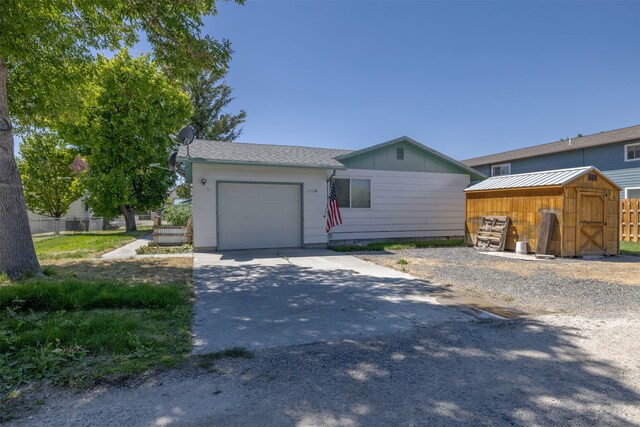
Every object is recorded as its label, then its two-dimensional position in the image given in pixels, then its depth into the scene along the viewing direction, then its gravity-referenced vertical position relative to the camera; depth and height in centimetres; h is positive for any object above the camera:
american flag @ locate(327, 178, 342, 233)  1173 +2
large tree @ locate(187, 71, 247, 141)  2969 +860
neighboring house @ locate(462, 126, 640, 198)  1698 +306
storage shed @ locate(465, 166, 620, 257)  939 +5
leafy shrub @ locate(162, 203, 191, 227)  1465 -1
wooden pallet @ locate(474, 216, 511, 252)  1076 -70
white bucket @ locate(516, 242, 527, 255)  998 -105
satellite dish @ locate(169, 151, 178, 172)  1137 +162
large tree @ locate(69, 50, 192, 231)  1892 +381
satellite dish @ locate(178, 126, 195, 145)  1009 +225
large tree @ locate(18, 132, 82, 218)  2383 +270
